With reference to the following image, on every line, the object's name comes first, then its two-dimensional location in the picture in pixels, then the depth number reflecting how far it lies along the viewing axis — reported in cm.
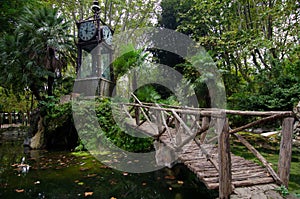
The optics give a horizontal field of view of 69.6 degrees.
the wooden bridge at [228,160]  238
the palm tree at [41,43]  961
